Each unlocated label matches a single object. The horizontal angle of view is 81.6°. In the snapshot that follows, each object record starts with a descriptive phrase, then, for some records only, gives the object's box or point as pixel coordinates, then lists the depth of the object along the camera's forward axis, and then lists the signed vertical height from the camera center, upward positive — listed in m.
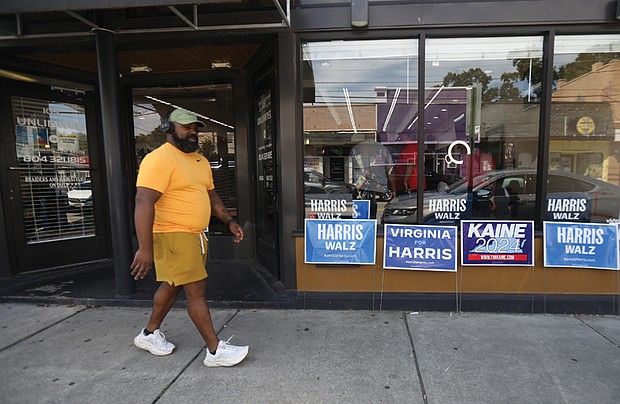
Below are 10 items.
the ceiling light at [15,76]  4.74 +1.37
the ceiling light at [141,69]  5.25 +1.58
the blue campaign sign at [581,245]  3.78 -0.83
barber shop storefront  3.81 +0.39
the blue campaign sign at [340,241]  3.96 -0.77
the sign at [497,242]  3.85 -0.80
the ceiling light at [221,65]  5.14 +1.58
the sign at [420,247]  3.89 -0.84
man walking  2.58 -0.36
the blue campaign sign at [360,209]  4.24 -0.45
